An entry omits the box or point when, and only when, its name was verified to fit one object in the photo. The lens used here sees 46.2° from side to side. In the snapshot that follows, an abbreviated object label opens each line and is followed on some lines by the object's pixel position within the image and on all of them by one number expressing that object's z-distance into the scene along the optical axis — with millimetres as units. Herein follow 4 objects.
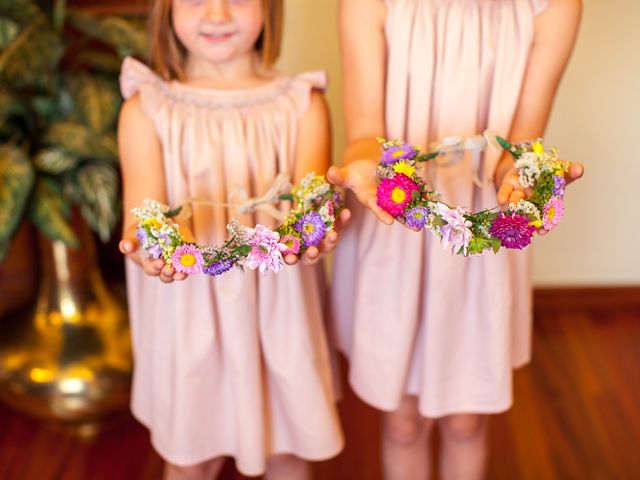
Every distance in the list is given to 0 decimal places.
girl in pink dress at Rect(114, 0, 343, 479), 1281
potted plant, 1590
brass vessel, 1876
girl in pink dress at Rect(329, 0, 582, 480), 1261
